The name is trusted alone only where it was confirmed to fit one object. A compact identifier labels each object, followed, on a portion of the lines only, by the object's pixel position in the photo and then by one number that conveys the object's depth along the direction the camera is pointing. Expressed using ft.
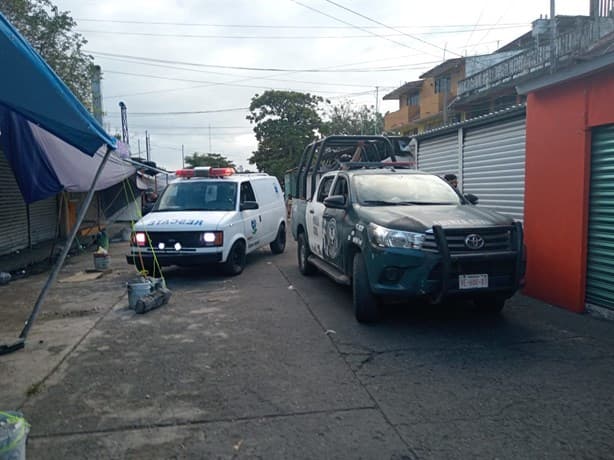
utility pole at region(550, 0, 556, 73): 44.49
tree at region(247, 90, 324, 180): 132.67
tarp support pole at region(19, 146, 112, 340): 17.92
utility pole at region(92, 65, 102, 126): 51.75
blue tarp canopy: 14.14
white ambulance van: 28.73
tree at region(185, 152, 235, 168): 202.08
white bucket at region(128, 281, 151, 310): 22.88
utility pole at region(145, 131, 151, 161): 137.42
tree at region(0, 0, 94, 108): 42.13
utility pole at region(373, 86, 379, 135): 129.37
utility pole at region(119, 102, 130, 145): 91.61
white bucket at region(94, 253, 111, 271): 34.06
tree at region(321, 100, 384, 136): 134.92
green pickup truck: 17.19
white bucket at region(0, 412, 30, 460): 8.70
